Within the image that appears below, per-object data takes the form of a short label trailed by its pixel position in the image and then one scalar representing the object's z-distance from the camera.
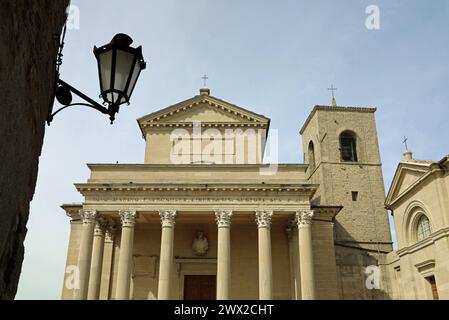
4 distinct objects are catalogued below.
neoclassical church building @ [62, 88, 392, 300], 17.98
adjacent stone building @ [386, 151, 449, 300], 15.52
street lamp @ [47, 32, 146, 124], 3.71
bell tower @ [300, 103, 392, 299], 27.52
